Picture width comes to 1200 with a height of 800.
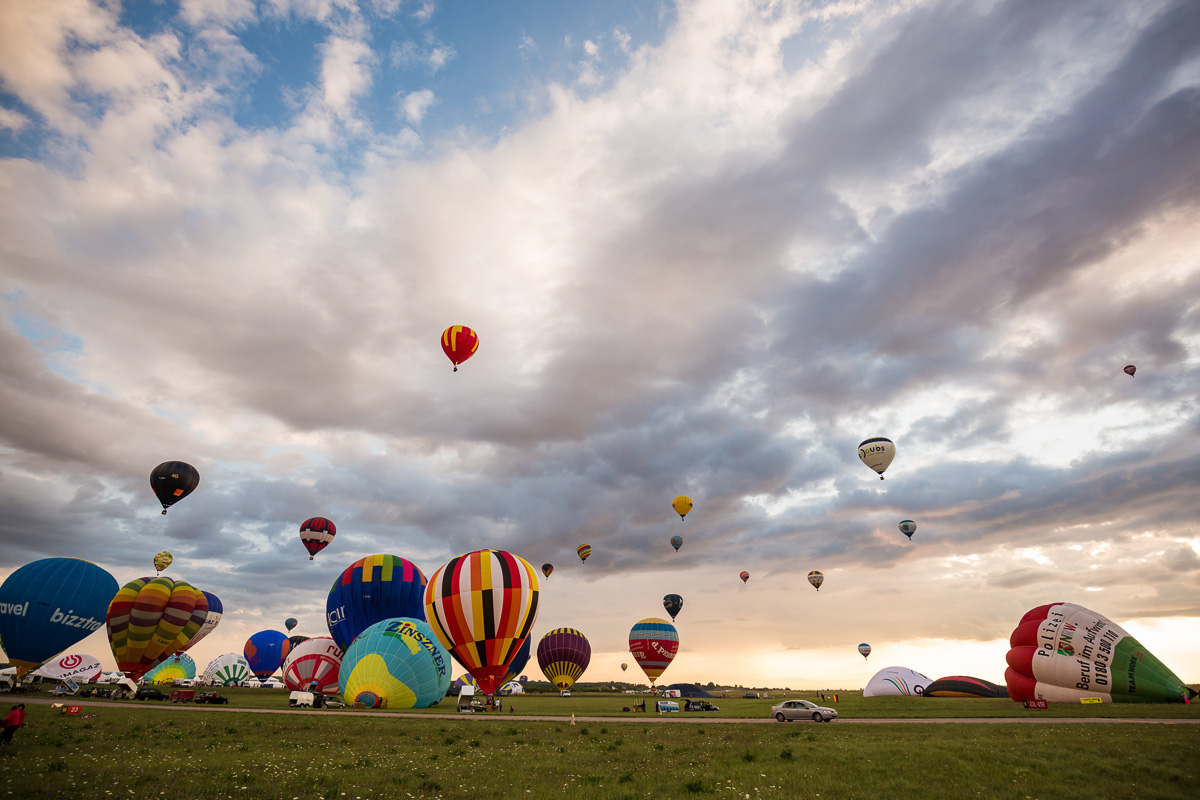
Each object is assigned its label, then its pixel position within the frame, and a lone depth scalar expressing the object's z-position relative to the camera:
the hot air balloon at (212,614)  70.75
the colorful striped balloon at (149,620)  50.56
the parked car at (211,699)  45.66
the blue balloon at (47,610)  46.66
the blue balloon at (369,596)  48.78
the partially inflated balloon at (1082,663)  37.69
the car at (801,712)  32.16
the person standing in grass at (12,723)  18.92
